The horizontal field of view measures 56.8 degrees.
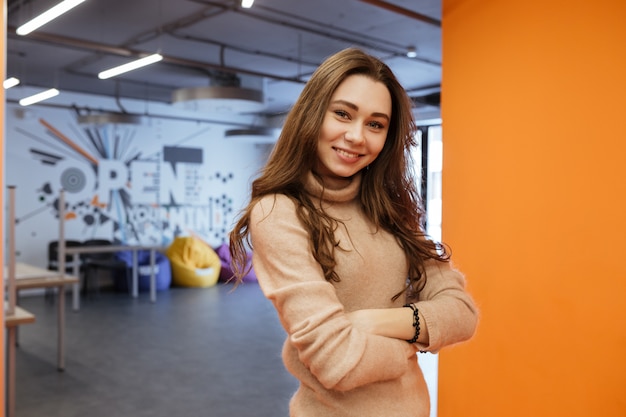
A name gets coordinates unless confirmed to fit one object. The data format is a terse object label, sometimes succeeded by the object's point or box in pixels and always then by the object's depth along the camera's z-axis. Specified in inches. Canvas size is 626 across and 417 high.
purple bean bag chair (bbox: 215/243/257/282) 435.5
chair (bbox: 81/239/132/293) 375.6
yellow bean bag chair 406.3
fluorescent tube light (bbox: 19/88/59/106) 298.8
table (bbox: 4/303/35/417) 153.6
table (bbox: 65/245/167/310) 317.7
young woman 45.4
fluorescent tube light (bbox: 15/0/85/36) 152.3
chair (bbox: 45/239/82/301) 369.7
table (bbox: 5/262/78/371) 197.3
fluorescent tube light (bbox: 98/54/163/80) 229.3
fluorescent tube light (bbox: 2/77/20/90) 264.8
